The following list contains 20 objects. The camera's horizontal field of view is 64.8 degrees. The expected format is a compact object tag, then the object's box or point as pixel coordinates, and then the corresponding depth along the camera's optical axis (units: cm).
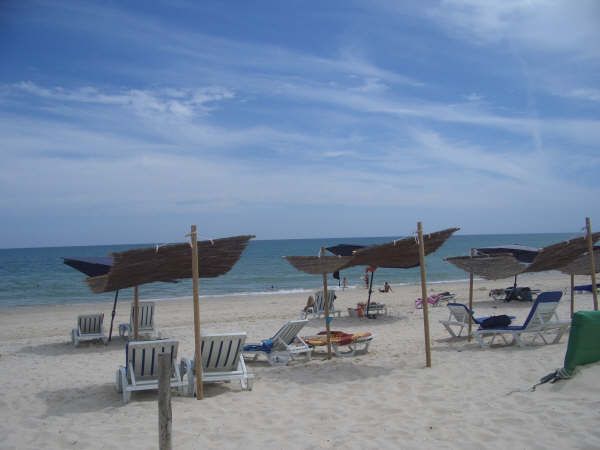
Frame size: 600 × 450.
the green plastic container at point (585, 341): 448
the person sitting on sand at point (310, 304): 1351
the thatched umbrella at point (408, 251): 616
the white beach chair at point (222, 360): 542
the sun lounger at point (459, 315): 805
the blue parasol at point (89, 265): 872
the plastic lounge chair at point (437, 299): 1426
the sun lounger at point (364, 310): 1227
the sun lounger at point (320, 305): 1248
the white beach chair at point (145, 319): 984
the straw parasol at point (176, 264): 508
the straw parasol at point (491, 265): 753
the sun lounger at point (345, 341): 719
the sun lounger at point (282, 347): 693
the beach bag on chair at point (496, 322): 738
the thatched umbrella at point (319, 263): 623
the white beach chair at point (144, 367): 505
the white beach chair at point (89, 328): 933
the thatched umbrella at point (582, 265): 895
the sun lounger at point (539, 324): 711
